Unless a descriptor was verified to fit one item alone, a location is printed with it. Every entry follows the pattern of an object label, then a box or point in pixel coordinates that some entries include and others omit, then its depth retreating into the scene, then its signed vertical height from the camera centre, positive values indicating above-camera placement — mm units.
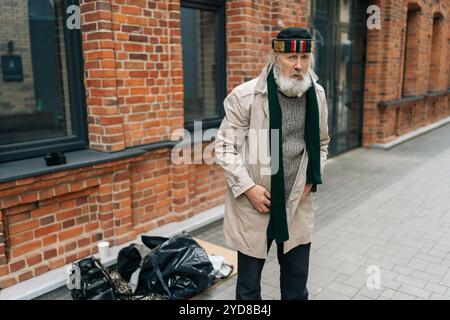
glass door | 8227 +423
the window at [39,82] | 3652 +53
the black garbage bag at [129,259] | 3629 -1468
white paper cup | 3900 -1478
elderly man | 2500 -438
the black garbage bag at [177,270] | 3420 -1491
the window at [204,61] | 5215 +308
